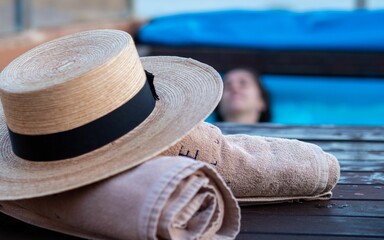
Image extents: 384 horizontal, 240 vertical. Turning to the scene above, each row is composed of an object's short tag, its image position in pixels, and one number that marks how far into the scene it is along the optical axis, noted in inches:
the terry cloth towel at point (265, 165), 52.9
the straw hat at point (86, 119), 47.7
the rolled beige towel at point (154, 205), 44.1
